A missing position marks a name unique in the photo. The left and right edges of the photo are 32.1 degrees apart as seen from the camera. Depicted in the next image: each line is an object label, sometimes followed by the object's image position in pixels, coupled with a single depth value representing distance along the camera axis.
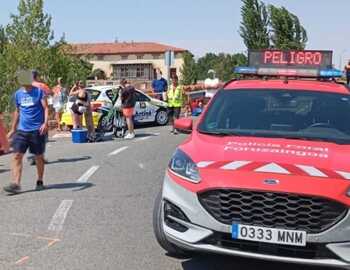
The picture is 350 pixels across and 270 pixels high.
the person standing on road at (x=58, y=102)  20.47
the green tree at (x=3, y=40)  28.23
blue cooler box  16.77
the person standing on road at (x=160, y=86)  25.31
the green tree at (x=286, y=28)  39.91
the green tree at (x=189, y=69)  65.75
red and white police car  4.62
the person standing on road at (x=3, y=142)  8.95
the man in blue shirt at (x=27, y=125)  8.95
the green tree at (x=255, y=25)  40.47
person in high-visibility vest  19.30
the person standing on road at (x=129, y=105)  17.27
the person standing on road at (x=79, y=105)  17.17
